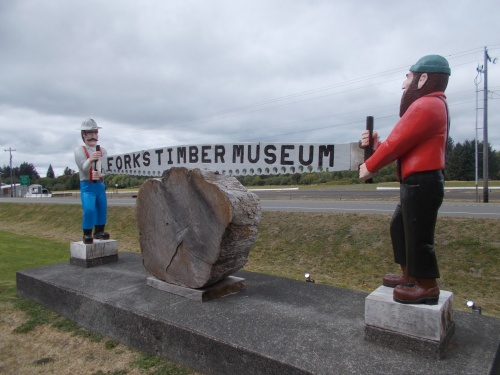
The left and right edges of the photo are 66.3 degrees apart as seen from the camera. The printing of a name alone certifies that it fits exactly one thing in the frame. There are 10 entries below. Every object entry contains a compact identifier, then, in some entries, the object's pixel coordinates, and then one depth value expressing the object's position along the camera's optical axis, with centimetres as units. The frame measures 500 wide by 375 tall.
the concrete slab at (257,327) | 250
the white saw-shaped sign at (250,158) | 392
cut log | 360
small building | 5070
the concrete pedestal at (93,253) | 527
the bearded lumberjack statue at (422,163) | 265
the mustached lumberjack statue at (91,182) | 536
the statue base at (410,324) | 253
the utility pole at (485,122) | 1680
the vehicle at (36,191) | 4443
